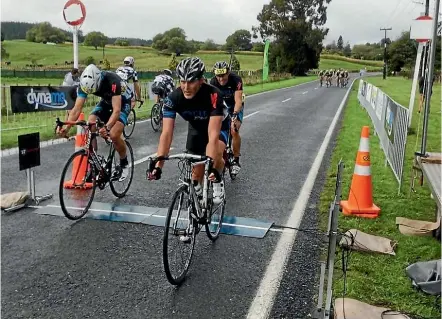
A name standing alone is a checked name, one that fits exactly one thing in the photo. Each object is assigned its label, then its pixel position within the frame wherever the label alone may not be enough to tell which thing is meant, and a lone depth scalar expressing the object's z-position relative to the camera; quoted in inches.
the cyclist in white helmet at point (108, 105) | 256.7
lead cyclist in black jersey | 180.7
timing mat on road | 223.9
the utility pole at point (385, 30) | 3503.0
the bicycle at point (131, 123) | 535.1
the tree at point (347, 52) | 7304.1
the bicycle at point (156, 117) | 563.7
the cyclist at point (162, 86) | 582.6
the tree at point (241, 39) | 5364.2
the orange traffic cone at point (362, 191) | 251.9
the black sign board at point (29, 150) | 247.3
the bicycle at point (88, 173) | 239.9
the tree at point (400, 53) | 3786.9
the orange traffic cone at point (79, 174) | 248.4
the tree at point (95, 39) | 5238.2
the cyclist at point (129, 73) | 468.4
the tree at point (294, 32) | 3422.7
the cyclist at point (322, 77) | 1971.7
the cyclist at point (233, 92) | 321.7
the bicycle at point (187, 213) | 162.2
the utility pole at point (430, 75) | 277.4
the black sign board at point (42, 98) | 456.1
